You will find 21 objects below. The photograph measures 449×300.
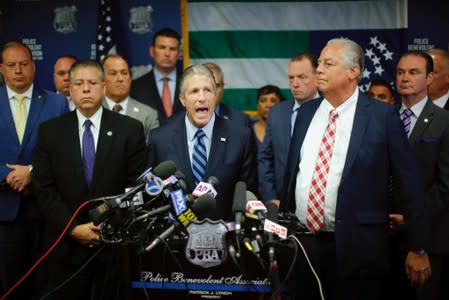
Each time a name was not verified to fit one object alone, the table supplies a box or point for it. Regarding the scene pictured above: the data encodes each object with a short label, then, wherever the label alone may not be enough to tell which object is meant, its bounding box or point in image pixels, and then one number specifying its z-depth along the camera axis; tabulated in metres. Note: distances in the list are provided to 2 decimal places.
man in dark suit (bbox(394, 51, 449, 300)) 4.64
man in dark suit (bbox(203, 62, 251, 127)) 5.90
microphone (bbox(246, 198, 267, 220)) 3.12
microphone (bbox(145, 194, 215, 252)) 3.01
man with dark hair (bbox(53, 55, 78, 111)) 6.51
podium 3.24
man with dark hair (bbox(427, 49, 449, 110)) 5.68
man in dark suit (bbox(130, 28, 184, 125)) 6.57
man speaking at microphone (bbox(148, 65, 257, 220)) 4.32
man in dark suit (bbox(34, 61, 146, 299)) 4.46
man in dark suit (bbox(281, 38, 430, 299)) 3.88
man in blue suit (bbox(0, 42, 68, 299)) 5.06
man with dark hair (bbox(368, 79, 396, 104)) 6.45
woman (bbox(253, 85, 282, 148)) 6.69
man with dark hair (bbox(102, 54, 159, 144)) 5.93
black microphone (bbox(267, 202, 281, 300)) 2.90
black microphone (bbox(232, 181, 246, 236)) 2.97
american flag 7.03
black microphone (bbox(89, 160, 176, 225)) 3.17
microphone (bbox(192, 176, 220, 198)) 3.32
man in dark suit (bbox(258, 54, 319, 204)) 4.92
